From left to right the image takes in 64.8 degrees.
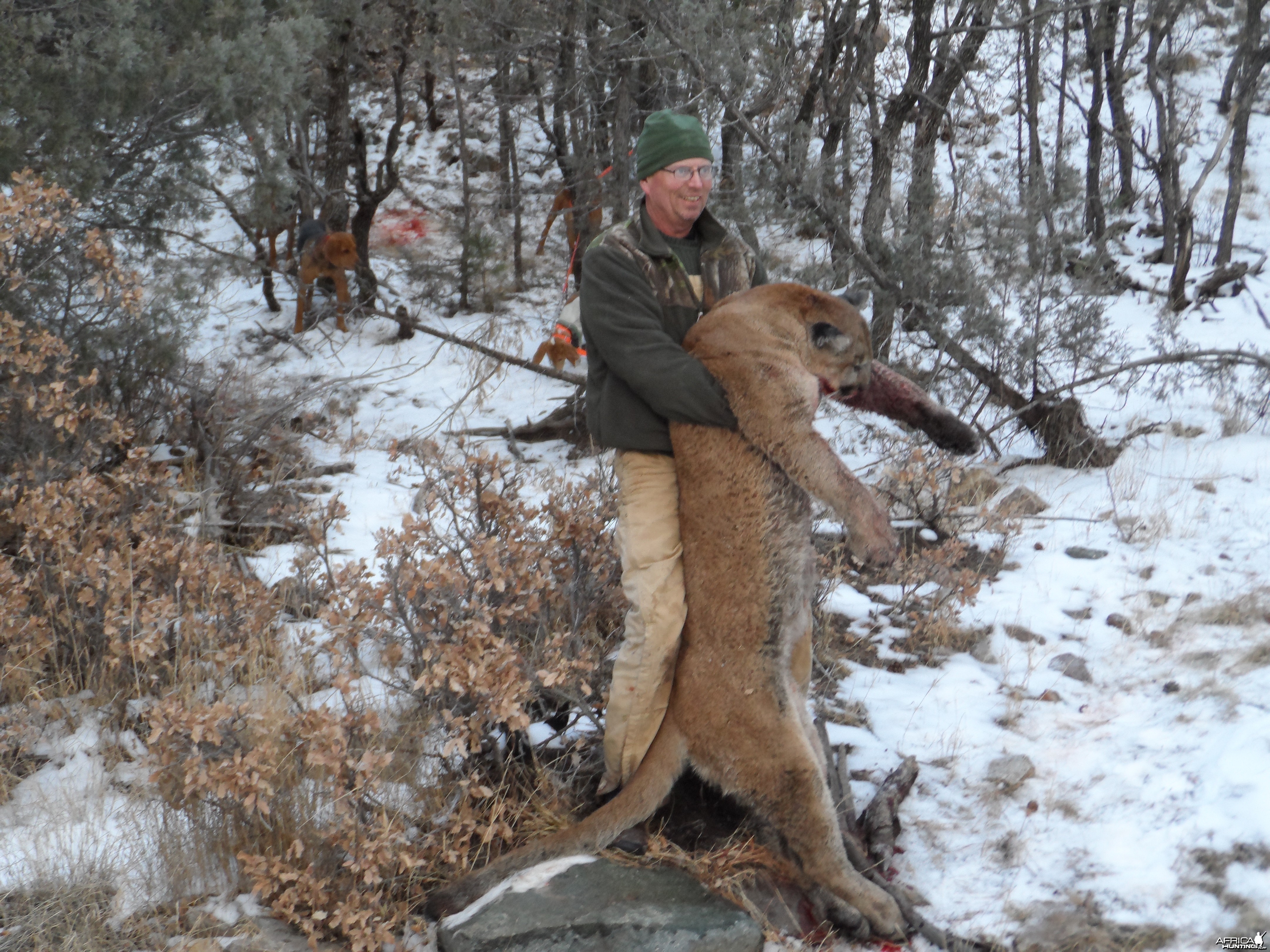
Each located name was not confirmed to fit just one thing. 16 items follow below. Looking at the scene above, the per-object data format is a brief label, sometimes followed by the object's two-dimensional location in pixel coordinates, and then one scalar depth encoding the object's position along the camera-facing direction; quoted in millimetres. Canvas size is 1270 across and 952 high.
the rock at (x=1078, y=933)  3209
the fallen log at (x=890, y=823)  3346
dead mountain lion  3289
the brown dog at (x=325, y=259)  10156
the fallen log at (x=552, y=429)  8234
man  3352
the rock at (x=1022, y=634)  5192
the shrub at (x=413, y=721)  3328
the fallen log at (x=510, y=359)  8038
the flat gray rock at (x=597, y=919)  3100
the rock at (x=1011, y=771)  4070
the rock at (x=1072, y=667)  4824
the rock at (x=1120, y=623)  5176
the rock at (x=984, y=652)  5090
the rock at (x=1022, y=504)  6391
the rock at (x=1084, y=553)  5957
